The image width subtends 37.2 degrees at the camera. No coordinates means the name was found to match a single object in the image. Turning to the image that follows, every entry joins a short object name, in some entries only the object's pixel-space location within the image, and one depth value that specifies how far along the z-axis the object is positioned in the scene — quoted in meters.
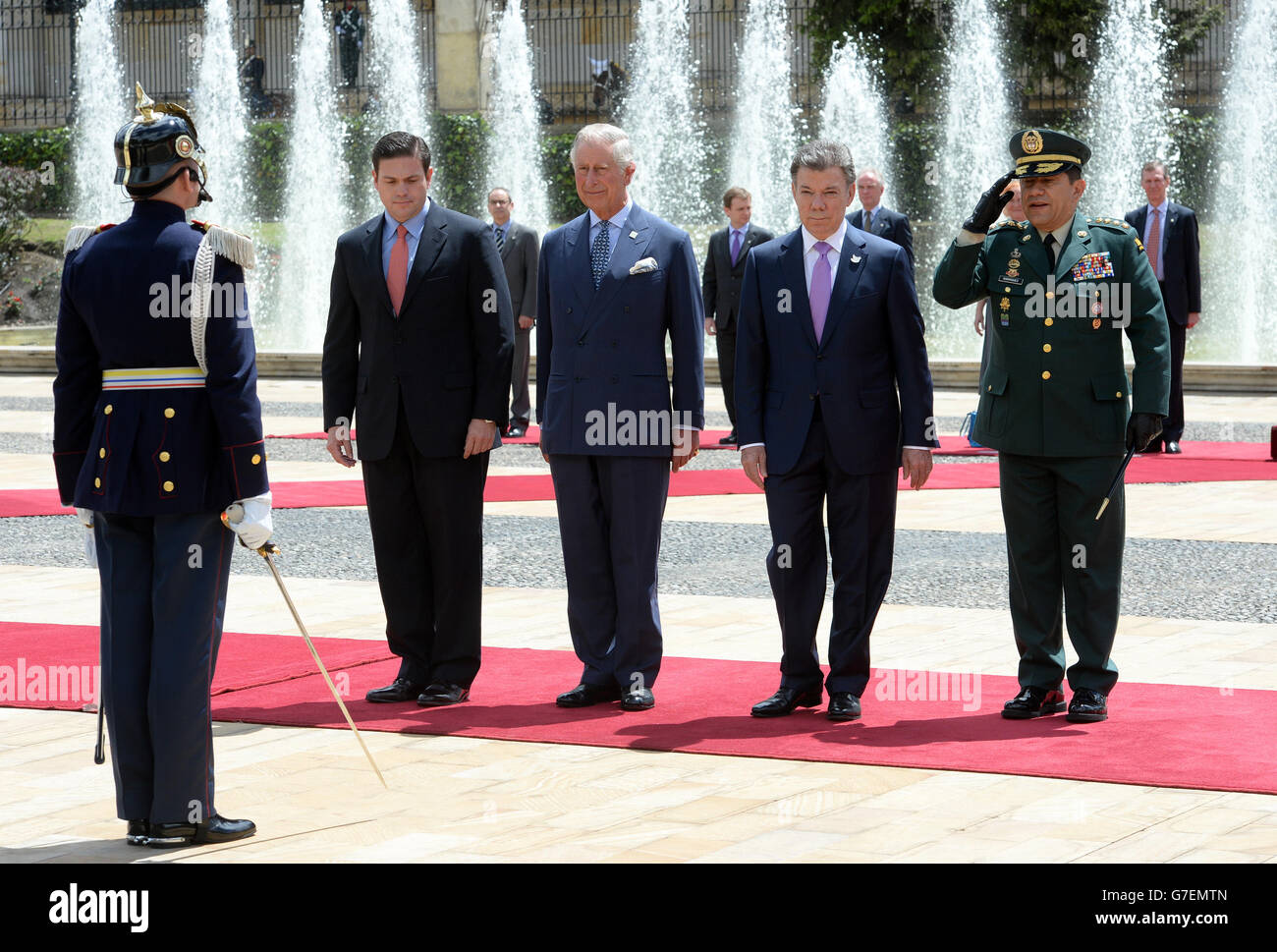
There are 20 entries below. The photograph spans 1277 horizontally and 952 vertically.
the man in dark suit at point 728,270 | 14.07
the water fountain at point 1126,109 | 26.02
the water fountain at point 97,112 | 31.61
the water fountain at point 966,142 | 25.27
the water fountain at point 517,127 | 30.84
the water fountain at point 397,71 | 33.31
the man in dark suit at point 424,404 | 6.48
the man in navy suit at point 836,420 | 6.18
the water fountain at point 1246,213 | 23.88
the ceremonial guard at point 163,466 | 4.76
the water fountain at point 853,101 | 30.78
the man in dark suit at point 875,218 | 12.90
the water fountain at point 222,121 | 30.02
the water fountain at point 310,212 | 26.42
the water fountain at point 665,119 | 28.58
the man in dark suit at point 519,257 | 14.61
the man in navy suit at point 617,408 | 6.43
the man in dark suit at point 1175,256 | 14.04
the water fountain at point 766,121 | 27.31
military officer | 6.12
